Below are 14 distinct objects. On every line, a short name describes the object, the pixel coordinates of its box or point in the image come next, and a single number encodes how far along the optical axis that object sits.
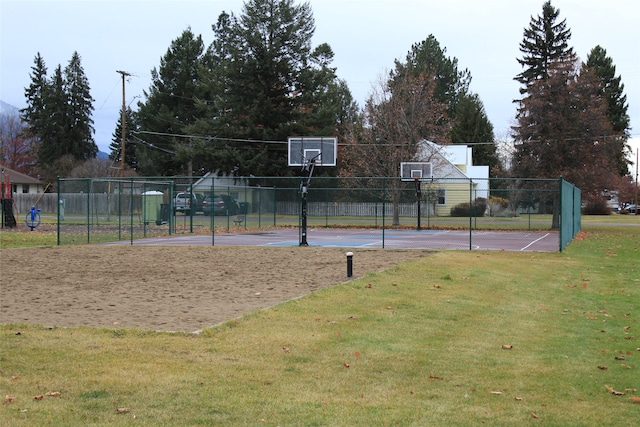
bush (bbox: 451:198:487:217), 44.97
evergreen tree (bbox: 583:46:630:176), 80.25
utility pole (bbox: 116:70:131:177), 46.54
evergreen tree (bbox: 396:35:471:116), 75.31
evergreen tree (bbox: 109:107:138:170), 81.94
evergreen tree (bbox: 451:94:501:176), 70.25
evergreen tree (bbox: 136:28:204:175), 65.06
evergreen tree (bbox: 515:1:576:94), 70.81
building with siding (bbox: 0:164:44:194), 73.69
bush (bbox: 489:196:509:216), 45.90
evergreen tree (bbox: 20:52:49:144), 79.38
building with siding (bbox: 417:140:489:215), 42.88
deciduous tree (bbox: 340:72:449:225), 41.41
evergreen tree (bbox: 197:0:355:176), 52.97
